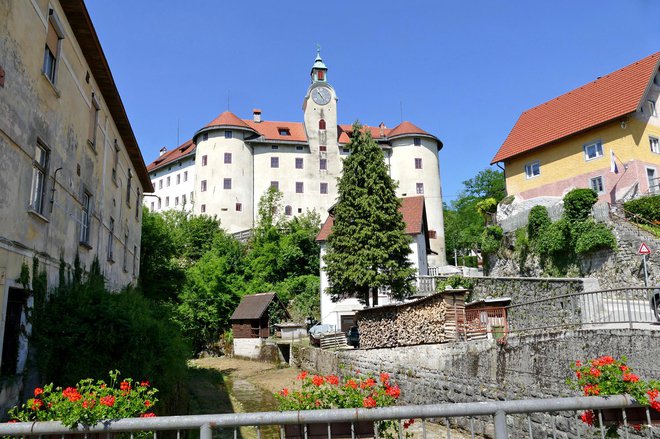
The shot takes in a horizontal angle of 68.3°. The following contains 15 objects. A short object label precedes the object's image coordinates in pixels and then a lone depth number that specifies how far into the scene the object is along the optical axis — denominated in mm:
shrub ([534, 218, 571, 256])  27062
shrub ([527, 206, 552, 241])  29062
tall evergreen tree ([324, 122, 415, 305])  26547
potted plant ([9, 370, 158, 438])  3879
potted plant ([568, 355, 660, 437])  4105
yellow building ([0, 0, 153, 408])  8742
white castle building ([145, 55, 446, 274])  62750
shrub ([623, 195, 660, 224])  24953
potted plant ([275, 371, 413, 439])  4238
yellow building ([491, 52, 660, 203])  29625
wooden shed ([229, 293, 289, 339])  36266
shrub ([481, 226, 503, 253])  33734
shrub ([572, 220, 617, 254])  24484
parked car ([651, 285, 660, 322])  12642
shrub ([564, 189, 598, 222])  26375
